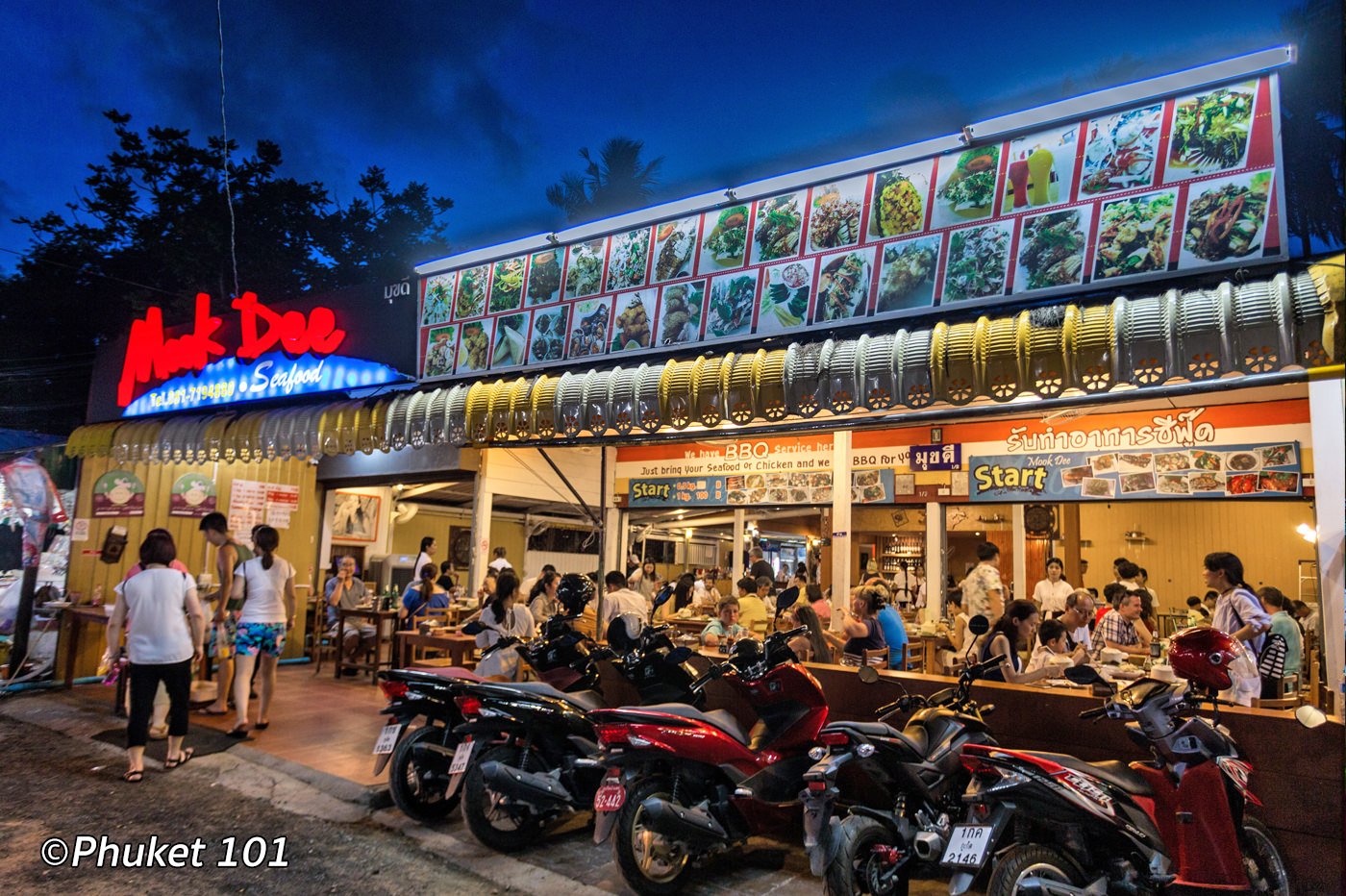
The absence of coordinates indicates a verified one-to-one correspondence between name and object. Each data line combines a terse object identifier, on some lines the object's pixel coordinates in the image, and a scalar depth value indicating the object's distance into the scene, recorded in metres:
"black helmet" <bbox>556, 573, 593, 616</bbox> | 5.59
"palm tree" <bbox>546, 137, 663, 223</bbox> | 22.67
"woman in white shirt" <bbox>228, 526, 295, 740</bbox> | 7.34
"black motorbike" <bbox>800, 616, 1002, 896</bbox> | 3.69
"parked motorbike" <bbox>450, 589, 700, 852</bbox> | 4.71
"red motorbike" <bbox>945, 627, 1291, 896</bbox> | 3.38
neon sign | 9.26
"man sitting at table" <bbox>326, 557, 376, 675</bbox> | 10.77
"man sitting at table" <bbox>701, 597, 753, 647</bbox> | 7.40
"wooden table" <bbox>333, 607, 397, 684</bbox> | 10.13
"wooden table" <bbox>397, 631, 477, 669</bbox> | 7.89
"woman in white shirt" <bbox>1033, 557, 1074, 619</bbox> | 10.62
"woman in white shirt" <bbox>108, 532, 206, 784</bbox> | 6.11
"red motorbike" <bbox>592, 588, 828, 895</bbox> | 4.10
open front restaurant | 4.71
